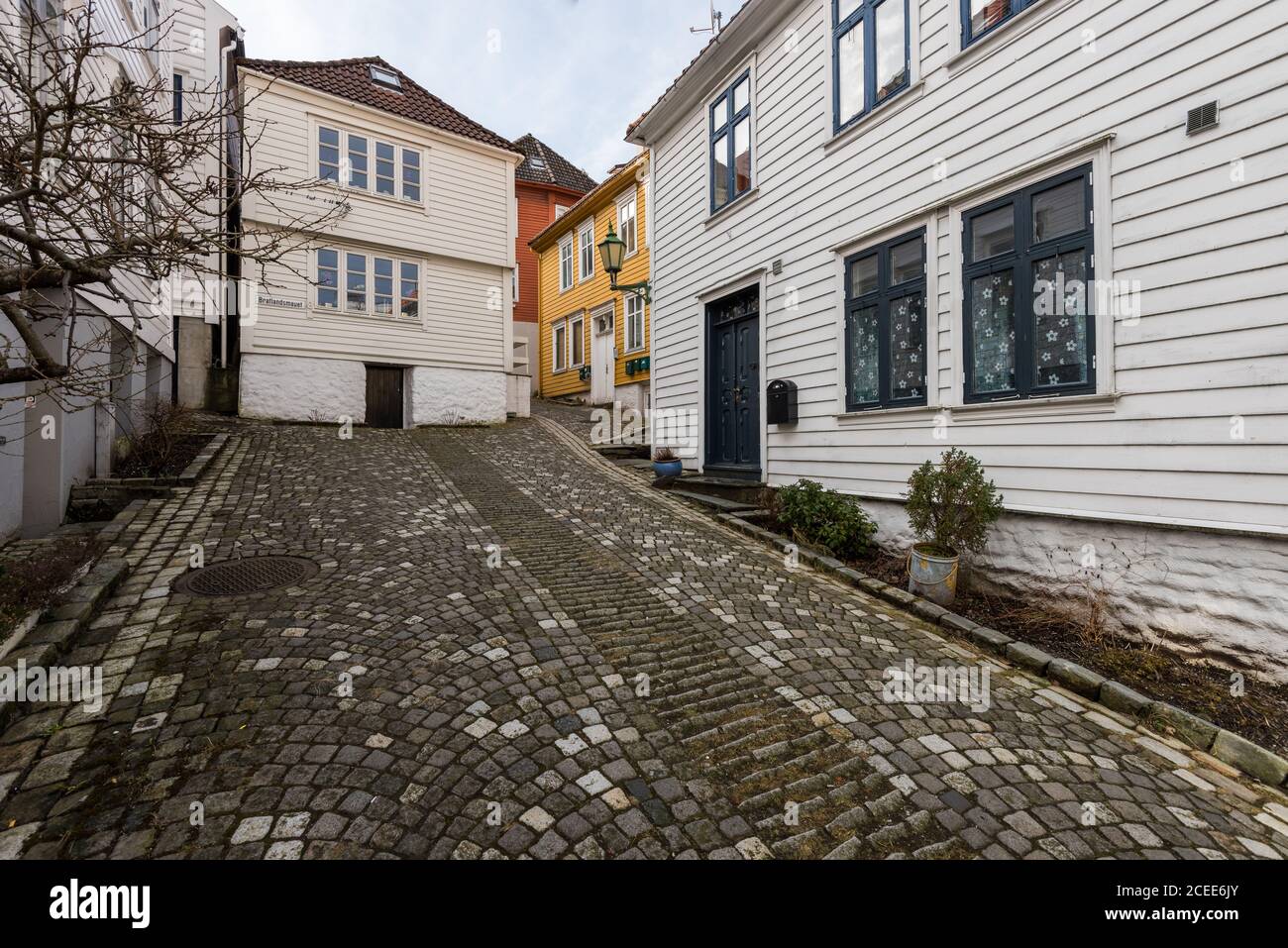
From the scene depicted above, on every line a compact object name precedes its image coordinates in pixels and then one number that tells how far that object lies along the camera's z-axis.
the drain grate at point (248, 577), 4.67
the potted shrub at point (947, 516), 5.19
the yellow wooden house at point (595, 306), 17.27
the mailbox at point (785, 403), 7.98
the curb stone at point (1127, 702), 3.14
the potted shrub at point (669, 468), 10.03
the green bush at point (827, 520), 6.65
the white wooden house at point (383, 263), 12.92
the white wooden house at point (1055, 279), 3.98
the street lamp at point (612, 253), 10.67
